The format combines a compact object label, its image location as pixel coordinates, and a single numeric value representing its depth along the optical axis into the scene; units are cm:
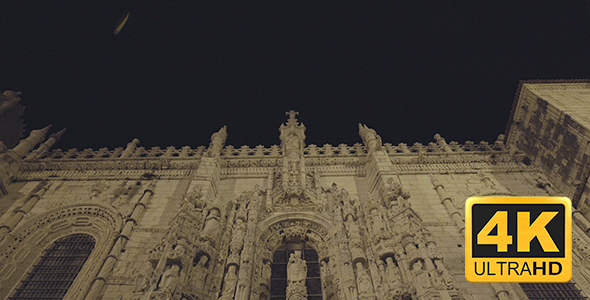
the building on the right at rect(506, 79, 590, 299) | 1190
